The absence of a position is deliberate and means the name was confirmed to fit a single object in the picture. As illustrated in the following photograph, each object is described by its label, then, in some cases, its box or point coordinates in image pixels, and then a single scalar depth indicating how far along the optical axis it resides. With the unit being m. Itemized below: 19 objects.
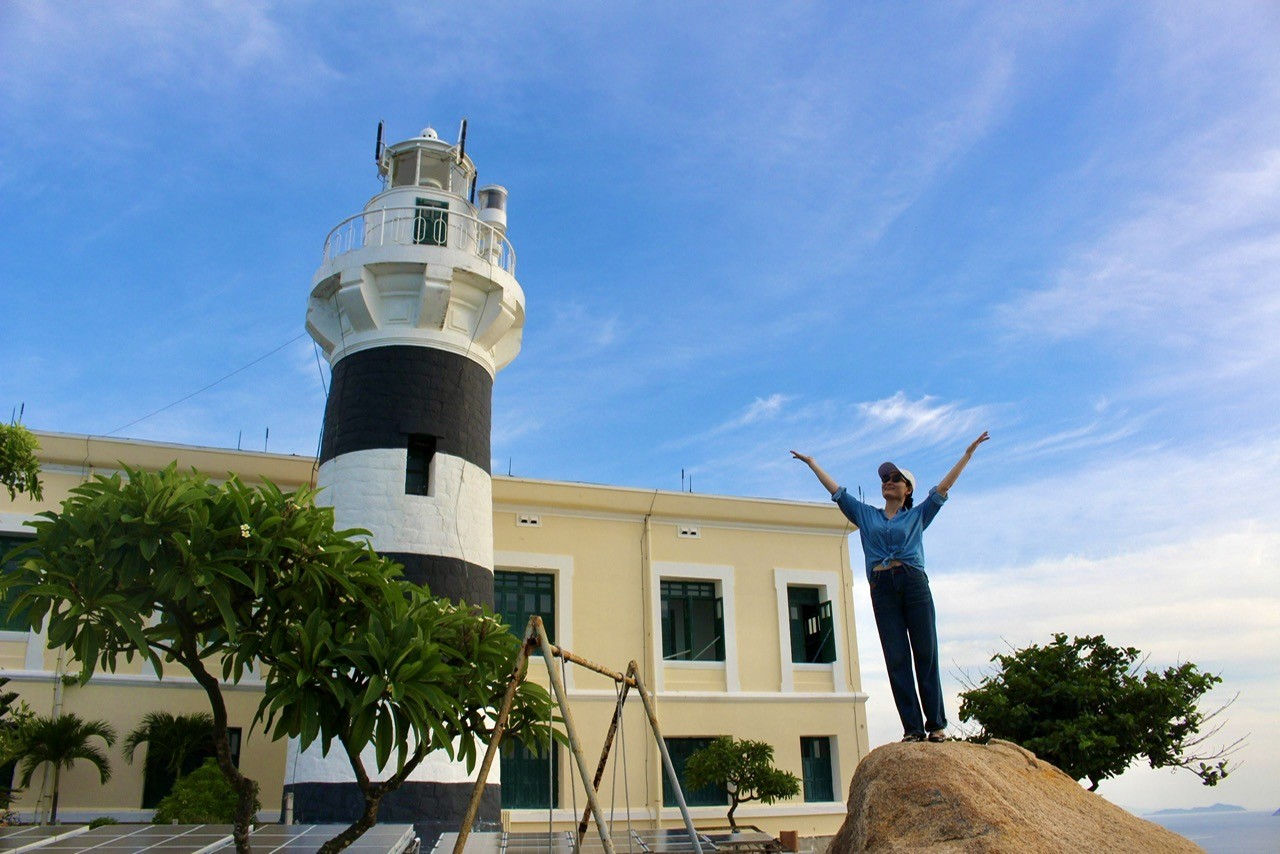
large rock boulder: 5.18
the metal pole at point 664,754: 8.22
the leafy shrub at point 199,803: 14.19
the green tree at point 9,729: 12.03
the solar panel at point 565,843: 12.19
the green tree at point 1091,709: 13.55
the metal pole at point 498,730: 6.23
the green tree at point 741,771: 17.62
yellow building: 17.73
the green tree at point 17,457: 10.15
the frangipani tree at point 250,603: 7.47
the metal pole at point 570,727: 6.49
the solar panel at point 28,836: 8.20
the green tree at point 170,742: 16.06
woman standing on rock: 6.64
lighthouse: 14.39
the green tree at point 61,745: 15.37
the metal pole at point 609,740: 8.71
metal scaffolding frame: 6.36
